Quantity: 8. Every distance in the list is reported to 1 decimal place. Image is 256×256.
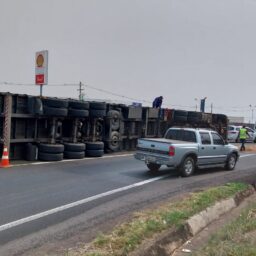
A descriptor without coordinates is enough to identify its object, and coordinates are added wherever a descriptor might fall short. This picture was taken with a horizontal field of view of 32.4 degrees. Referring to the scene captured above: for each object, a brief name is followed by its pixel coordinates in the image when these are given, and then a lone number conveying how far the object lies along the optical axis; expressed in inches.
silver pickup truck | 520.4
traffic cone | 543.2
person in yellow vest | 1035.5
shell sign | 694.5
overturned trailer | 606.2
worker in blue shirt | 947.3
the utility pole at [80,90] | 1899.4
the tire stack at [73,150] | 648.4
